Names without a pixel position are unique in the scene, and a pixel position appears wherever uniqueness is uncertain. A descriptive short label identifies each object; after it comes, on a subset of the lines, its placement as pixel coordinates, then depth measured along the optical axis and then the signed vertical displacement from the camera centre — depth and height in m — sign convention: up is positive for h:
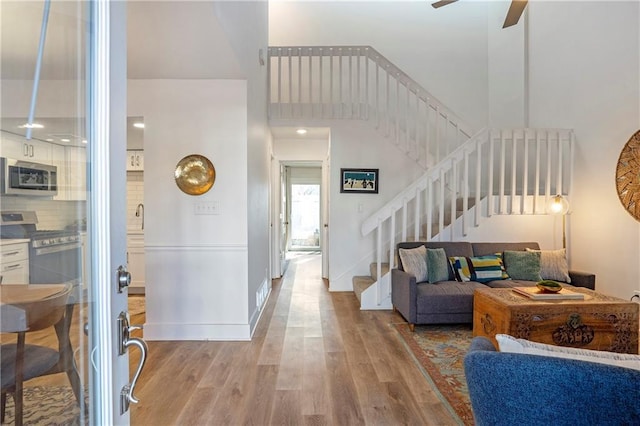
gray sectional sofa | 3.26 -0.87
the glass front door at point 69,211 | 0.62 +0.00
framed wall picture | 4.88 +0.44
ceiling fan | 4.01 +2.54
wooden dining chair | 0.63 -0.29
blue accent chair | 0.83 -0.49
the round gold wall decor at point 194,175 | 3.00 +0.32
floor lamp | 3.81 +0.06
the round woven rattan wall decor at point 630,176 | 3.24 +0.34
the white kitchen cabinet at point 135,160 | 4.61 +0.70
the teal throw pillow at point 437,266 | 3.54 -0.61
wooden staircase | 4.21 -0.80
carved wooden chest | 2.44 -0.85
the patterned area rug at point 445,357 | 2.08 -1.21
